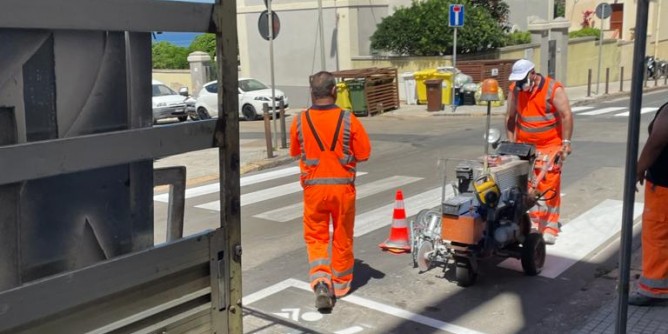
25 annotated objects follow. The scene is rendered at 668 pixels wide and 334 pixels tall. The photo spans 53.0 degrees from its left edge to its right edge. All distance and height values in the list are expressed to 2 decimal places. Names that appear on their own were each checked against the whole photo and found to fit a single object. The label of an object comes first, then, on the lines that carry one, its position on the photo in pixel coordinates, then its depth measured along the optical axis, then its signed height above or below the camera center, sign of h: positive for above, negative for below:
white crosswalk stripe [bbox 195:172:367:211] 9.05 -1.84
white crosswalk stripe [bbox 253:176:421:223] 8.31 -1.75
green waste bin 20.58 -0.87
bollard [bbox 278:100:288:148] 14.05 -1.35
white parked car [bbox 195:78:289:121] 21.72 -0.98
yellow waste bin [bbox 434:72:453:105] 21.45 -0.59
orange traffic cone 6.64 -1.69
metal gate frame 1.79 -0.58
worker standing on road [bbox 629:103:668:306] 4.71 -1.08
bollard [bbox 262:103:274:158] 12.77 -1.24
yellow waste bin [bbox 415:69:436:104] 22.20 -0.55
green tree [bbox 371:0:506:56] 24.25 +1.27
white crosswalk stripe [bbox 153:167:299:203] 10.12 -1.85
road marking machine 5.27 -1.22
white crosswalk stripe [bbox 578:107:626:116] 18.36 -1.26
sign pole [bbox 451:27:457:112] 20.31 -0.60
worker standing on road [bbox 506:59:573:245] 6.39 -0.52
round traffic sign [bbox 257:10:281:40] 13.73 +0.87
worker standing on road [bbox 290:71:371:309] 5.02 -0.77
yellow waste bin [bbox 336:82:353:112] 20.72 -0.91
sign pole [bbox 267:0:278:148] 13.33 +0.81
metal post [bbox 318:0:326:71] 23.71 +1.43
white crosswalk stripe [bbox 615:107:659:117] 17.74 -1.21
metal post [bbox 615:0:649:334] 2.95 -0.44
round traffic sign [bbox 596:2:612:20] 23.03 +1.88
